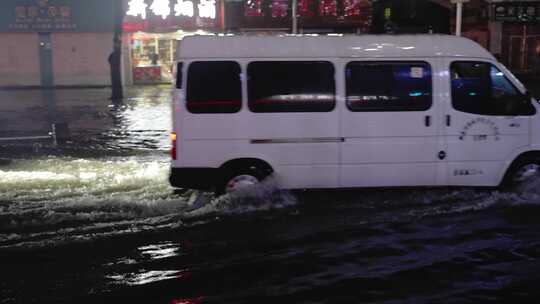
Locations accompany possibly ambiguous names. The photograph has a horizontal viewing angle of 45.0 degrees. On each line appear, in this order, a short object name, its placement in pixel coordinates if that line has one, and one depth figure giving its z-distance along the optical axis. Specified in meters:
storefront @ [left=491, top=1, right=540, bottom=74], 34.09
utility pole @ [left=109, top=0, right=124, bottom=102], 25.38
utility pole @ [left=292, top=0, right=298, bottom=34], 18.98
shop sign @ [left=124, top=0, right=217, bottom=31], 33.69
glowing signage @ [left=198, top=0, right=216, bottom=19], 33.94
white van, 8.36
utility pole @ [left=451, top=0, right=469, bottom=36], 14.12
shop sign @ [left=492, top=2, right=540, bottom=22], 34.06
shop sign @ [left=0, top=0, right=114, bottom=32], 32.84
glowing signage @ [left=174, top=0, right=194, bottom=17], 33.94
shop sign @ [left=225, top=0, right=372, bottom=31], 32.78
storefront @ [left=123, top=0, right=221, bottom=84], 33.78
